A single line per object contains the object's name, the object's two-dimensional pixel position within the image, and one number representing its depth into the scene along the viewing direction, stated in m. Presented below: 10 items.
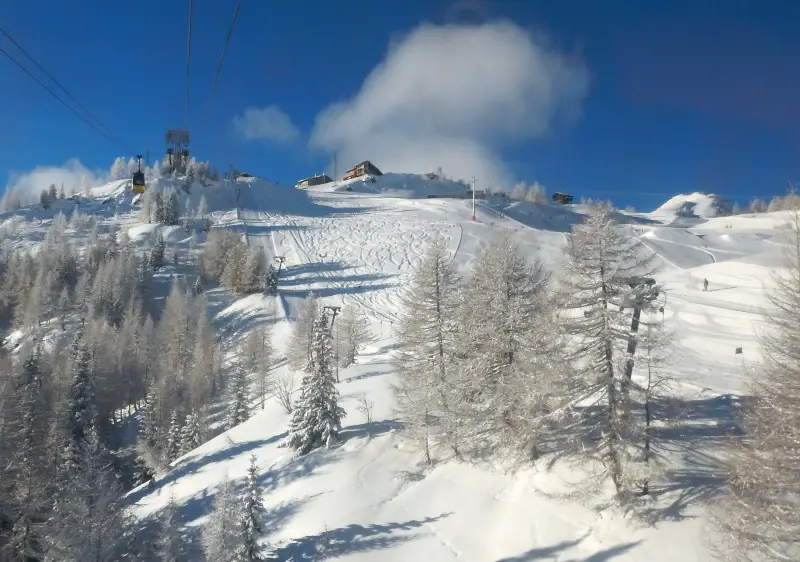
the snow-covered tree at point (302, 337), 42.67
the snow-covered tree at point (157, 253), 95.88
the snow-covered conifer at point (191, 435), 39.56
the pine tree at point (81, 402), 37.66
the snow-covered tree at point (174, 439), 39.77
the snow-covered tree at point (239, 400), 41.78
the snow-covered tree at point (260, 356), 47.91
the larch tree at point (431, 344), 21.28
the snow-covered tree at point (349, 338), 46.16
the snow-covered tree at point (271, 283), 74.44
